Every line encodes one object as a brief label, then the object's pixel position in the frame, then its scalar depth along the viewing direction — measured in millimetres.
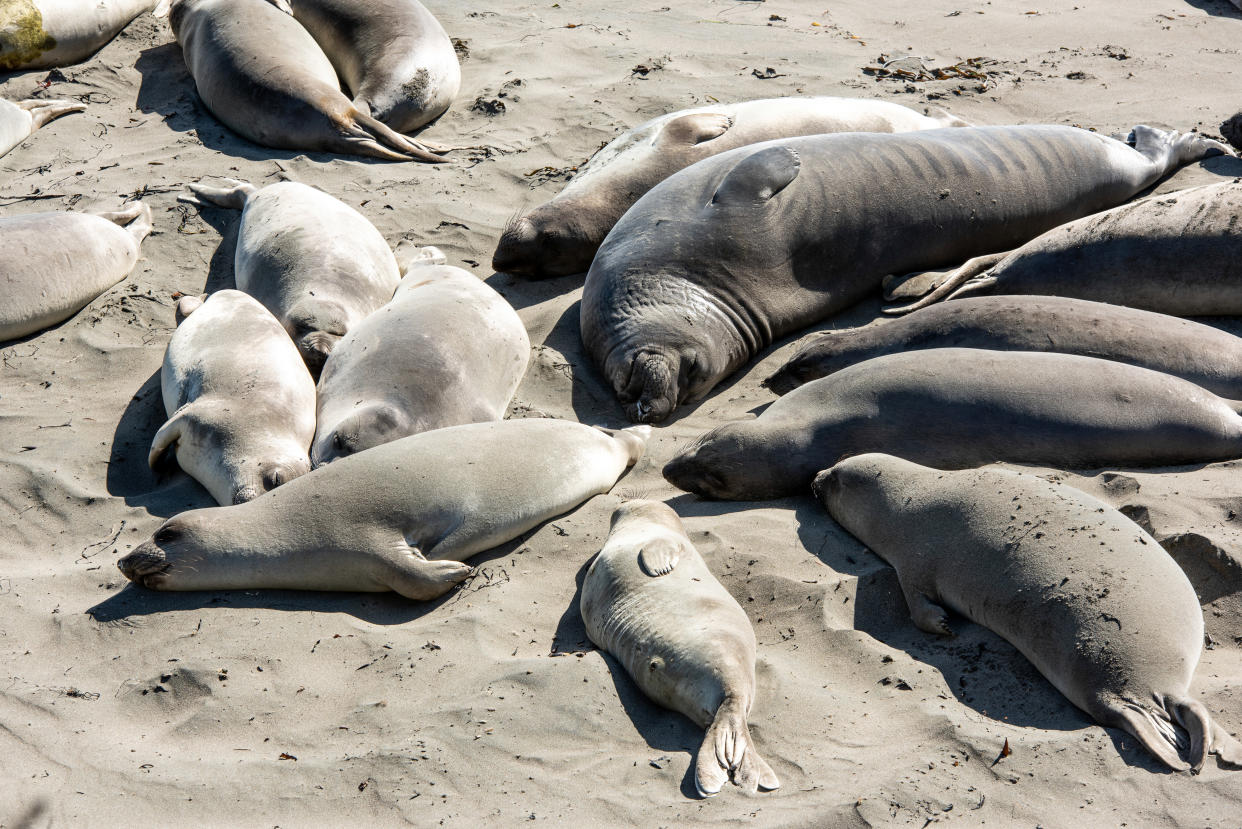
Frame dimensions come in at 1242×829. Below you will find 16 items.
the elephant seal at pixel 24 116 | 13930
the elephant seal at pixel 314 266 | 10234
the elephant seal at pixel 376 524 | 7355
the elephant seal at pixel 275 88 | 14023
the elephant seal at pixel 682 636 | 5699
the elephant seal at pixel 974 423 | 8180
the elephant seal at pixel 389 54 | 14781
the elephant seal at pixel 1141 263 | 10203
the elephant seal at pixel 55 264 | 10680
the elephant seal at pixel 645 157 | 11883
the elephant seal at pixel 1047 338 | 8906
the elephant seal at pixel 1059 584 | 5727
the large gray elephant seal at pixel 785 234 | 10508
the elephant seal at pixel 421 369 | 8523
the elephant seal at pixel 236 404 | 8344
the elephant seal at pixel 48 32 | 15570
